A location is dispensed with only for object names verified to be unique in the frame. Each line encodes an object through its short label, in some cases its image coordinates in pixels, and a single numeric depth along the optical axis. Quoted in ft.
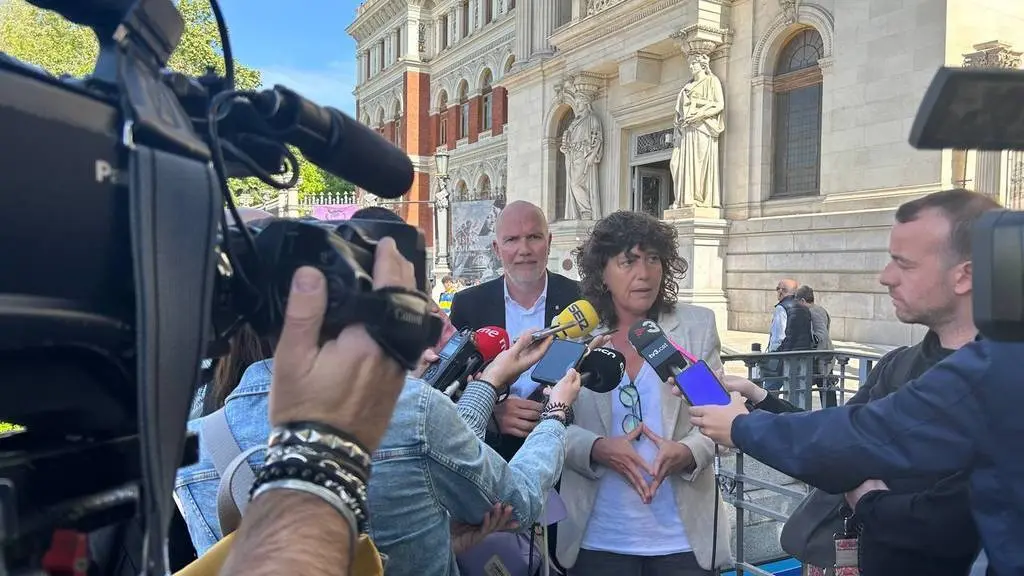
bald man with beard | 11.86
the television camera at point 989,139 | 2.50
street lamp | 75.82
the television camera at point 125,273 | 2.12
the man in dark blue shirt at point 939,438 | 4.65
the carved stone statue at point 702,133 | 44.65
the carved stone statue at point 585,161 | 56.24
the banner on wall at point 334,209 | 44.15
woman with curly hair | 8.29
